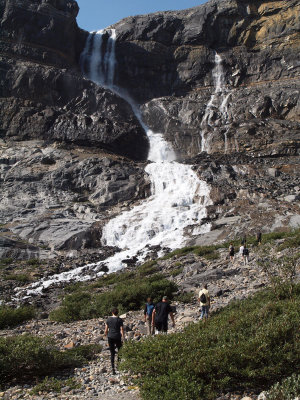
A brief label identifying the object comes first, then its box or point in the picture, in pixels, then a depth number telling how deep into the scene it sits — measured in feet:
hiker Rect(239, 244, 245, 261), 61.49
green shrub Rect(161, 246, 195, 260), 80.02
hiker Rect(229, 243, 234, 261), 63.93
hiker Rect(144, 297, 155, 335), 32.36
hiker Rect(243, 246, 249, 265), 59.15
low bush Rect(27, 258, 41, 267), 92.58
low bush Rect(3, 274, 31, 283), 78.89
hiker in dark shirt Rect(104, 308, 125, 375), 26.73
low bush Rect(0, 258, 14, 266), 94.03
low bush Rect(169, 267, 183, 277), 62.94
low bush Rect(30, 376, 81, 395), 23.05
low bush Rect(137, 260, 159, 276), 70.44
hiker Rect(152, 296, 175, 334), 30.71
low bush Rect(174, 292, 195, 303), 46.19
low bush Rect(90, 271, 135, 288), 68.81
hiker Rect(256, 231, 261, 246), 71.26
